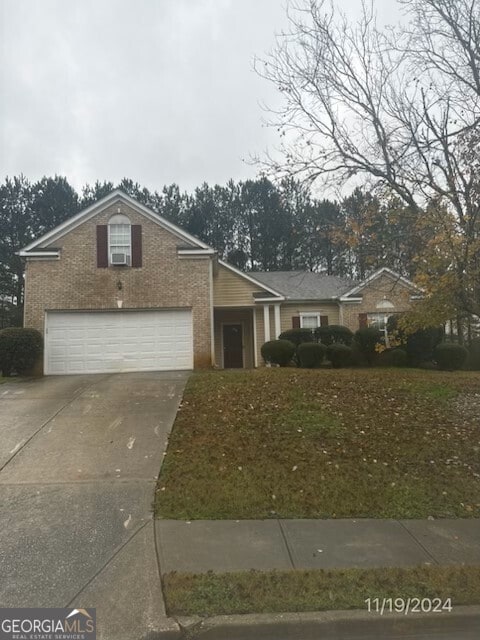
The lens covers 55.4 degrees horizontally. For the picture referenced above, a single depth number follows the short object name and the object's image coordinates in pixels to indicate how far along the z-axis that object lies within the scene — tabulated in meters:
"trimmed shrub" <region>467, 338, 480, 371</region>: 18.23
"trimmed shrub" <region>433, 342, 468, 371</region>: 16.72
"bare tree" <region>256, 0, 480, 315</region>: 7.13
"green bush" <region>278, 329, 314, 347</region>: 17.84
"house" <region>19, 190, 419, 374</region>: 14.98
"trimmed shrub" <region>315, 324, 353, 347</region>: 18.00
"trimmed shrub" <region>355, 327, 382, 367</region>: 17.59
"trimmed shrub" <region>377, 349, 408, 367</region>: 17.41
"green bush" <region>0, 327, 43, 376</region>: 13.92
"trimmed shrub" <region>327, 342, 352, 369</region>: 16.89
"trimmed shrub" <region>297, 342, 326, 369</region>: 16.45
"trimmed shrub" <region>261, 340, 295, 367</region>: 16.53
